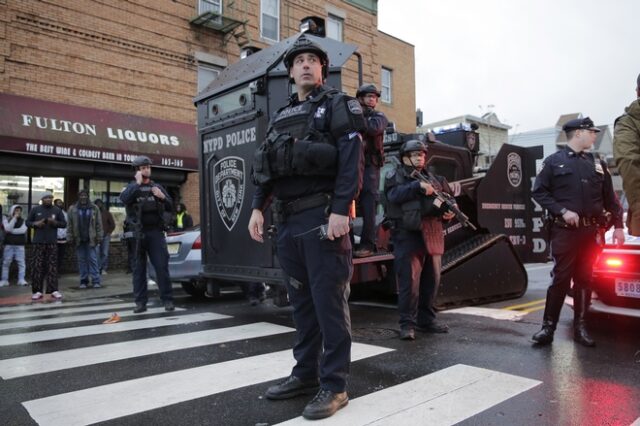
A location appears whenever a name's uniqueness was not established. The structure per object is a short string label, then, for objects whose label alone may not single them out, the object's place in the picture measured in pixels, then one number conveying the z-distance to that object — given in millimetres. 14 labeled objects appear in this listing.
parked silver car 7871
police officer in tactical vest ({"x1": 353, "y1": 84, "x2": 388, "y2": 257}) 4641
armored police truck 5590
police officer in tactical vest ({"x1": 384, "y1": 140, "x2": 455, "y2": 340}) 5035
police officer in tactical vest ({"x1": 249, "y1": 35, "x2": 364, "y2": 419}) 2986
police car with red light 4535
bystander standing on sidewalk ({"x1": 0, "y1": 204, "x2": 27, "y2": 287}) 10414
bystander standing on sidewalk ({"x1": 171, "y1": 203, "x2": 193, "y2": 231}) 12539
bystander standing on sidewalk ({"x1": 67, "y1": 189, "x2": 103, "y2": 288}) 10430
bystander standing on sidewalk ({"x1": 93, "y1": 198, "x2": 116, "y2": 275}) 12078
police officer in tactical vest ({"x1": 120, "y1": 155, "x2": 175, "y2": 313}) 6863
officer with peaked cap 4441
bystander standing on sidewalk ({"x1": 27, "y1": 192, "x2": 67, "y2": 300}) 9051
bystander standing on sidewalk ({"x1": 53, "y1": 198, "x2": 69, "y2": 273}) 10964
